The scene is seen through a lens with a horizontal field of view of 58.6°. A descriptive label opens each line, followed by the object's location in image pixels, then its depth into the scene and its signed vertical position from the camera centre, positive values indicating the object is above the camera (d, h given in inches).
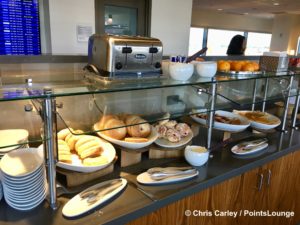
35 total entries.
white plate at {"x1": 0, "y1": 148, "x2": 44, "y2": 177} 26.4 -12.3
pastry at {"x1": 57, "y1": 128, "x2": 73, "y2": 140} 35.2 -11.7
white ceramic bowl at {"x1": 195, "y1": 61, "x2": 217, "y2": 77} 39.8 -2.8
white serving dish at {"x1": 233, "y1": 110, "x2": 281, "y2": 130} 50.3 -13.6
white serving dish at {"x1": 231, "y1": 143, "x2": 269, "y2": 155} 43.6 -16.1
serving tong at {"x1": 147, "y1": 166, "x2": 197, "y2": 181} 34.4 -16.0
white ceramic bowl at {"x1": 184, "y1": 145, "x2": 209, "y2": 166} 38.3 -15.1
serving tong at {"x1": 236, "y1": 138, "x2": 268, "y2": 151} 45.3 -15.8
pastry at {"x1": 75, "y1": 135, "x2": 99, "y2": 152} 33.8 -11.9
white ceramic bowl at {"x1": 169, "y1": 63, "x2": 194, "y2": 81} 37.2 -3.1
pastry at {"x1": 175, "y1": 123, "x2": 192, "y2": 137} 41.8 -12.4
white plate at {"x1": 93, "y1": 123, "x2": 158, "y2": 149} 34.7 -12.3
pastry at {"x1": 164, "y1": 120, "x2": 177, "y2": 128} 41.8 -11.7
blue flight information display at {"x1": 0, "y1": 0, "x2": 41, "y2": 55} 101.7 +5.5
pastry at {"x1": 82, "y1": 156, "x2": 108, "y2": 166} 31.7 -13.6
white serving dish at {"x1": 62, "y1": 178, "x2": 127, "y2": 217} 26.8 -16.3
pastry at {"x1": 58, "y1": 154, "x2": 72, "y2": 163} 30.8 -12.9
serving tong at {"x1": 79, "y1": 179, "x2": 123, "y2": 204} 29.1 -16.1
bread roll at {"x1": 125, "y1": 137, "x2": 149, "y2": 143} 34.9 -11.9
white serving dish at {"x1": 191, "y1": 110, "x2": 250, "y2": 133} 44.6 -12.4
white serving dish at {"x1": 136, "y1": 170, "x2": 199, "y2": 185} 33.4 -16.3
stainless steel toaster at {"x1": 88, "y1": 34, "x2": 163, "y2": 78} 35.3 -1.3
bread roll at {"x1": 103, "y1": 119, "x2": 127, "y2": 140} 34.9 -11.2
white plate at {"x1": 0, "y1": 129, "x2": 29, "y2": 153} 27.3 -9.9
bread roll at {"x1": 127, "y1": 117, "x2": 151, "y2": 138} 35.8 -11.0
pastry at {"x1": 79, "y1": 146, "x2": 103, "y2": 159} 32.5 -12.9
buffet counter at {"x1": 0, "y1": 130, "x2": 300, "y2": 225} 26.5 -16.7
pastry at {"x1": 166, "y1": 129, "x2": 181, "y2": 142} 40.3 -13.0
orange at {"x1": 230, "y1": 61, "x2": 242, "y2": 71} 47.4 -2.7
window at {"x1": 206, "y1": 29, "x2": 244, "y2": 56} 313.6 +11.6
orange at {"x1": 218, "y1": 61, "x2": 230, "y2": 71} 46.8 -2.8
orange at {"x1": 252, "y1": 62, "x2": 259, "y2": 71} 48.1 -2.7
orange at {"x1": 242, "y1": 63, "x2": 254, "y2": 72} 46.8 -2.8
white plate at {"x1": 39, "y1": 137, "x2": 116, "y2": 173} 30.6 -13.6
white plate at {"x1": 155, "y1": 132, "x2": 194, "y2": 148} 39.3 -13.8
